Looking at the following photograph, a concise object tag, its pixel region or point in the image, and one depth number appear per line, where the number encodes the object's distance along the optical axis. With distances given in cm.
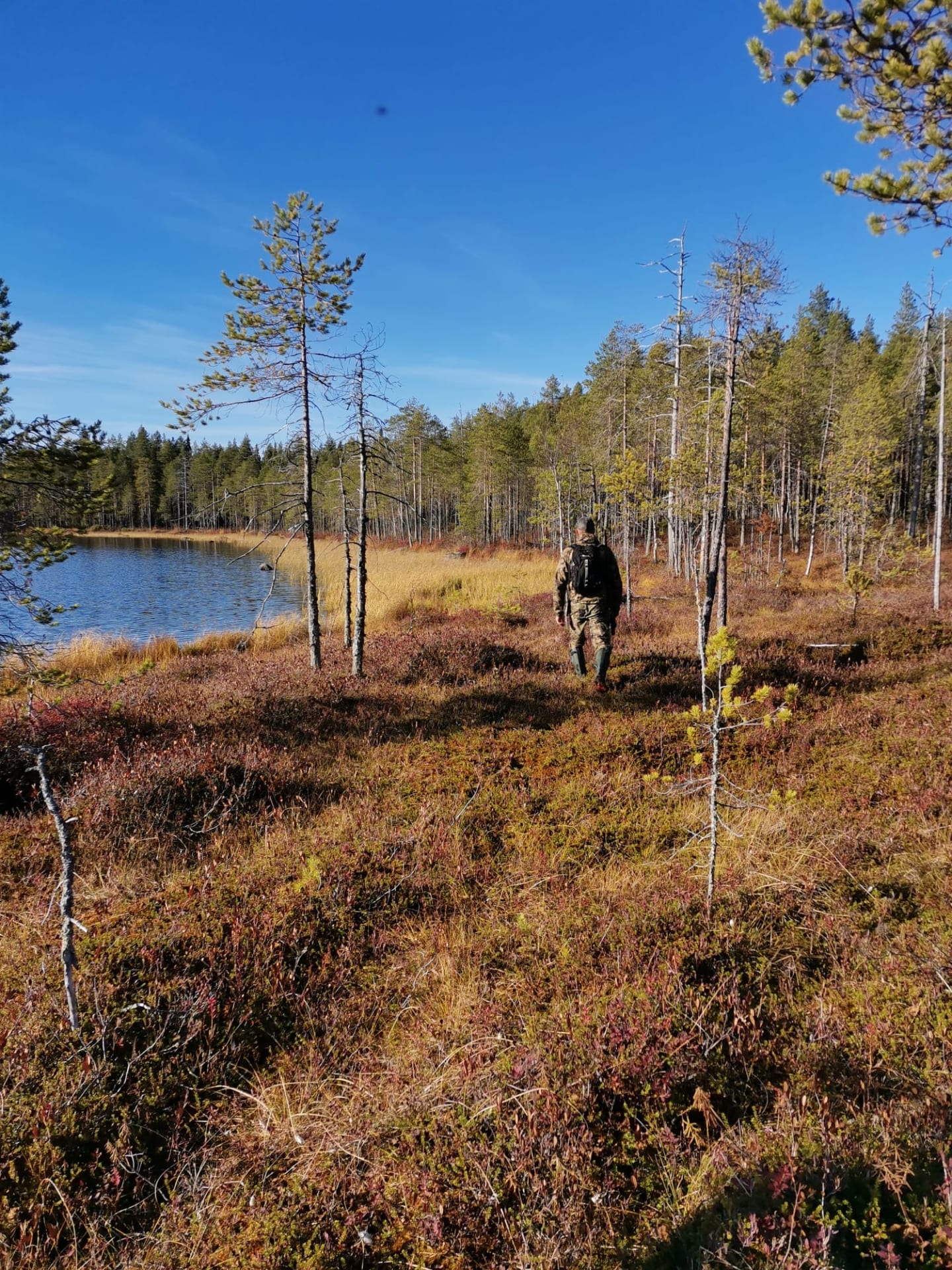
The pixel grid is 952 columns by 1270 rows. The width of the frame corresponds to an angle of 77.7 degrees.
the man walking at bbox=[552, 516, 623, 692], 929
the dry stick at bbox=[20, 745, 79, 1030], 294
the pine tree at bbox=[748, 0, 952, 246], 407
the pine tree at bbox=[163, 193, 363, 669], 1023
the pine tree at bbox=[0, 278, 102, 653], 624
